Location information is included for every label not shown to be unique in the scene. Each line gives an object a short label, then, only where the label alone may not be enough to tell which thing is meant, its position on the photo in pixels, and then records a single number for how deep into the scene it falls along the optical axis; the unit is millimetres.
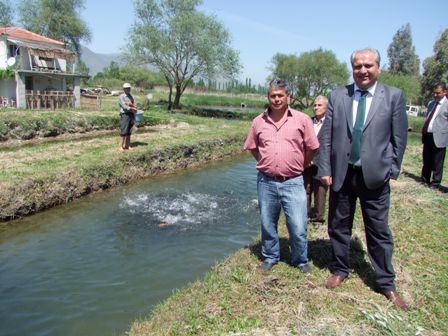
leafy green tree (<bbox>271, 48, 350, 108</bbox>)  45812
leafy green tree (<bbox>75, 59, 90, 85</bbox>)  52484
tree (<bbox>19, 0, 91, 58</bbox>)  43875
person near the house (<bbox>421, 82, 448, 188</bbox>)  7629
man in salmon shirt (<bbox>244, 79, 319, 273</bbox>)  3848
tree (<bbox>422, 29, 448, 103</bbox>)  38219
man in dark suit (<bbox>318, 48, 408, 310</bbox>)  3420
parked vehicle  49006
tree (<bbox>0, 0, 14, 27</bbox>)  45938
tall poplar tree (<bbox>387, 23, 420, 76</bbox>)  67062
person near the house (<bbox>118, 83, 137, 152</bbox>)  11031
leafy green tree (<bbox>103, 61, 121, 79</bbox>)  68619
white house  25320
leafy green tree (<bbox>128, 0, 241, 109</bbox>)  31328
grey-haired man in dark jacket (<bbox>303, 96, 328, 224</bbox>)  5629
